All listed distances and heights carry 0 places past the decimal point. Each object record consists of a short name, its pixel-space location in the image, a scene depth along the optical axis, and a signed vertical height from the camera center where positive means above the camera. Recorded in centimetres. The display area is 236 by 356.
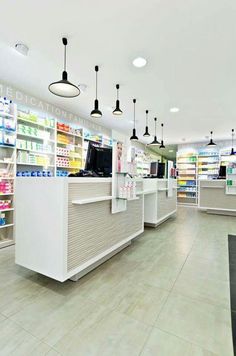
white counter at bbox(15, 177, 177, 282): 207 -60
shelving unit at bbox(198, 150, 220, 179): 969 +77
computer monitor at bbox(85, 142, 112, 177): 293 +27
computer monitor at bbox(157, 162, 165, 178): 545 +24
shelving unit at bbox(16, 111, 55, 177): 416 +75
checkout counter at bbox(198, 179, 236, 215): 697 -72
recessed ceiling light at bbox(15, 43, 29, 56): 278 +189
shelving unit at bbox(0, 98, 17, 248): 370 +16
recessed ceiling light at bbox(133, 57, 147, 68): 310 +193
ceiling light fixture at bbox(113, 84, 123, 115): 395 +138
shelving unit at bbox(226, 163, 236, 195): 686 +1
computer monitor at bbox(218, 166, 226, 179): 776 +29
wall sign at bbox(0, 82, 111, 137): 409 +182
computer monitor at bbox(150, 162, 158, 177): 540 +26
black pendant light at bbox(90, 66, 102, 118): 361 +122
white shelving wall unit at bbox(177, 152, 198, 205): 1017 +2
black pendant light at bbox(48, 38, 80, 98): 259 +124
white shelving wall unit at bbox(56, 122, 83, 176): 521 +80
